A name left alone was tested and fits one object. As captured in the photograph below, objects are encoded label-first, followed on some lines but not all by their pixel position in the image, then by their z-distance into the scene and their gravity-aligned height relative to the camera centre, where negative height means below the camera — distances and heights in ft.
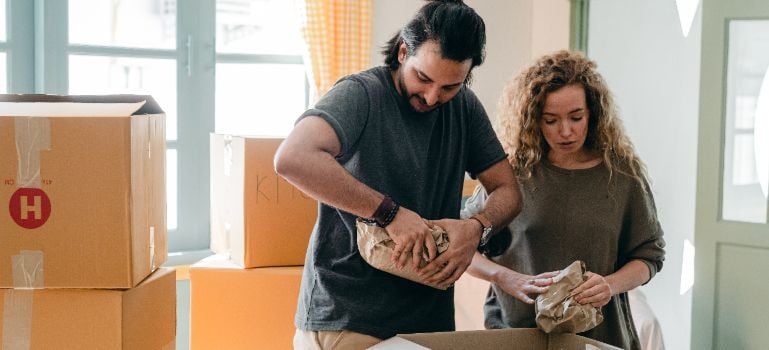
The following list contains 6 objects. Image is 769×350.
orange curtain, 11.98 +1.22
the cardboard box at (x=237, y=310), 7.76 -1.70
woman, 5.82 -0.48
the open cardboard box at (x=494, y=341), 4.81 -1.24
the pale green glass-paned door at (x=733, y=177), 10.69 -0.60
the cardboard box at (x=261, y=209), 7.53 -0.76
